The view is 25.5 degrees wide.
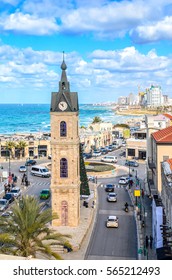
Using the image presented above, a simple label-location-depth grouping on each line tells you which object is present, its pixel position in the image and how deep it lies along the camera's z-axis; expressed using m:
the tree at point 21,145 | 80.21
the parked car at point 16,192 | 48.05
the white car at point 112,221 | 35.66
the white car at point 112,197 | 45.75
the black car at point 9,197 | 45.89
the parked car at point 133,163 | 71.08
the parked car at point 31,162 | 72.81
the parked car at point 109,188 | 51.25
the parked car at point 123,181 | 56.44
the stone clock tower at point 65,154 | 34.31
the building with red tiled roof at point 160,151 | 40.51
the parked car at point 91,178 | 59.41
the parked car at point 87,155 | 82.62
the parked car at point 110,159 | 77.32
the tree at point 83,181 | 43.43
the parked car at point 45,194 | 47.25
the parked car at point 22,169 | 66.19
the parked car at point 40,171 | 62.10
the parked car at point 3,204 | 41.71
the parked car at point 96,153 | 84.41
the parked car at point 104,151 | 89.25
